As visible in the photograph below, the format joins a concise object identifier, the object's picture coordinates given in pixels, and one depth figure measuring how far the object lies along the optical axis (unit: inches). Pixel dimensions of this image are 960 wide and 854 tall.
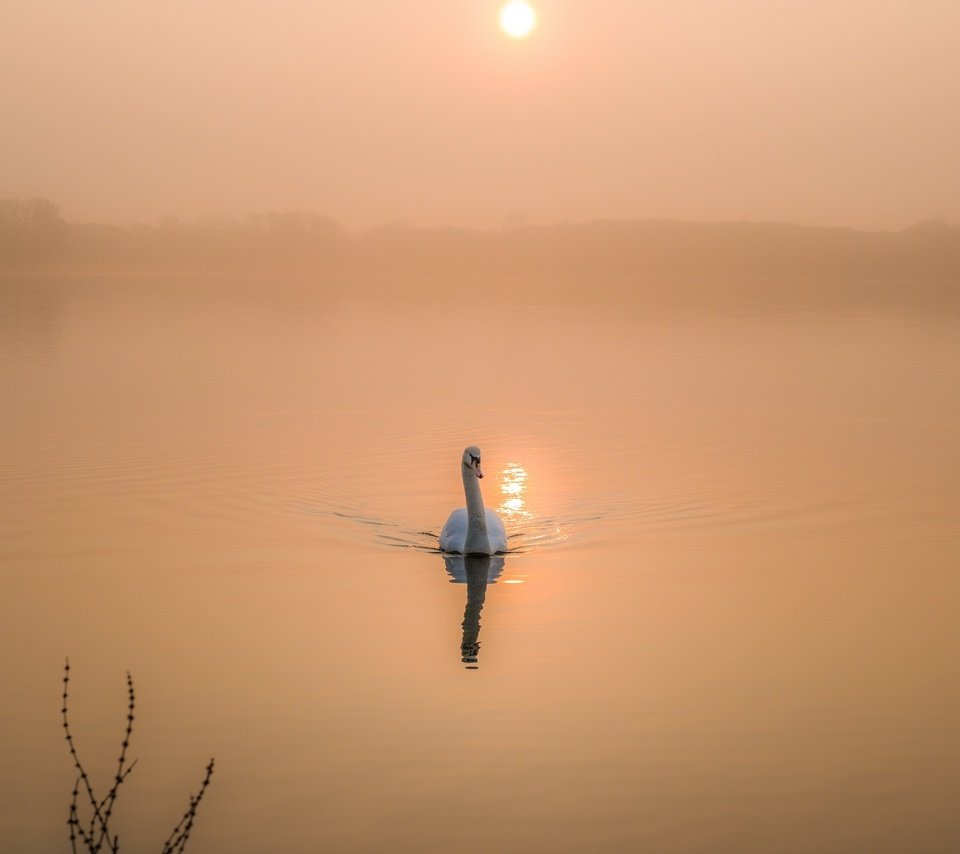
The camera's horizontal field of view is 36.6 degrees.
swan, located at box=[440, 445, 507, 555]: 770.2
